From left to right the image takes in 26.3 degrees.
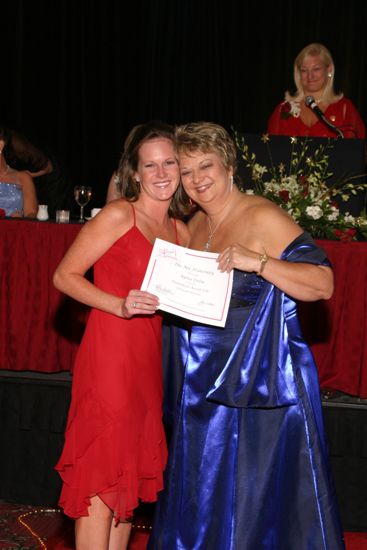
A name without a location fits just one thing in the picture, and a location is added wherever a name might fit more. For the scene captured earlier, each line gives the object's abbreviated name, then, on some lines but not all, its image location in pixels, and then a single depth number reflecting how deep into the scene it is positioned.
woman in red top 5.39
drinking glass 4.73
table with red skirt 4.32
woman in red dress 2.84
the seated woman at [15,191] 5.49
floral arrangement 4.22
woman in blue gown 2.74
